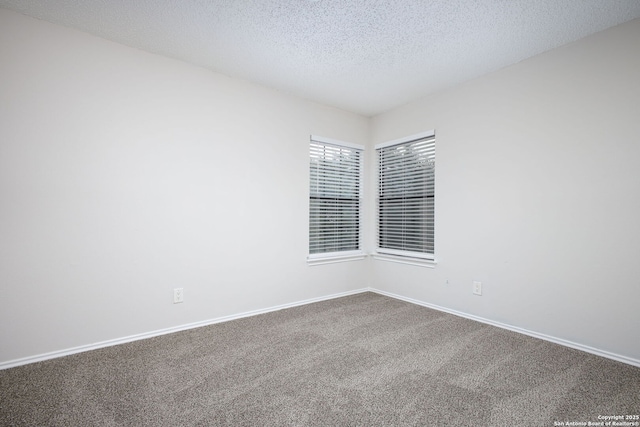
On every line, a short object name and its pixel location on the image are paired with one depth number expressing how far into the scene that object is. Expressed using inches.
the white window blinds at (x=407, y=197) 143.9
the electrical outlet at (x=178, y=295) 111.1
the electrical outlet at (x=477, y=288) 122.2
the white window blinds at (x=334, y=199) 152.0
